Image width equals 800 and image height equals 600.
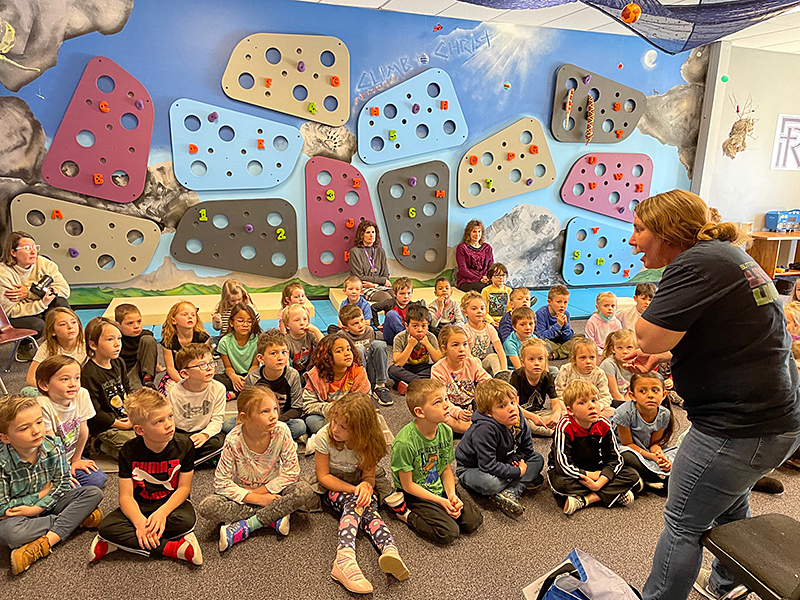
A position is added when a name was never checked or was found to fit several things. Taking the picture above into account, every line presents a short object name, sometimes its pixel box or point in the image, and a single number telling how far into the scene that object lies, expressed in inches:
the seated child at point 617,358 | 129.6
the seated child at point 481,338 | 143.8
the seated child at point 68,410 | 94.4
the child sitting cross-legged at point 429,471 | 90.7
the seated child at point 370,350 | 145.7
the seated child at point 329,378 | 120.5
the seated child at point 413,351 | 144.9
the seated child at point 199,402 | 108.7
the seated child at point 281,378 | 117.0
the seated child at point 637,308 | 159.2
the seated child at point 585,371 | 123.4
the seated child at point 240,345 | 136.1
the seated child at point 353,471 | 87.7
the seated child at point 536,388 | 123.4
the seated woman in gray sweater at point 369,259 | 214.8
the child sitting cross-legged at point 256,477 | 88.5
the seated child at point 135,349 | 125.8
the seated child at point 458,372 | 126.1
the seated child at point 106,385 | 112.3
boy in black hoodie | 98.0
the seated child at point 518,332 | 149.2
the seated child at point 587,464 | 99.6
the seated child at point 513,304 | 160.6
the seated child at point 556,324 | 167.5
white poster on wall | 275.3
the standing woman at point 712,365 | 58.9
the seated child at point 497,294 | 190.5
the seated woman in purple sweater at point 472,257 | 230.2
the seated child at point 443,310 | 176.2
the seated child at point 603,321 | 157.2
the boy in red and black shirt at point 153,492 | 83.2
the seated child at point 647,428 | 105.5
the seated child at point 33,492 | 80.7
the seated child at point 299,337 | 137.6
